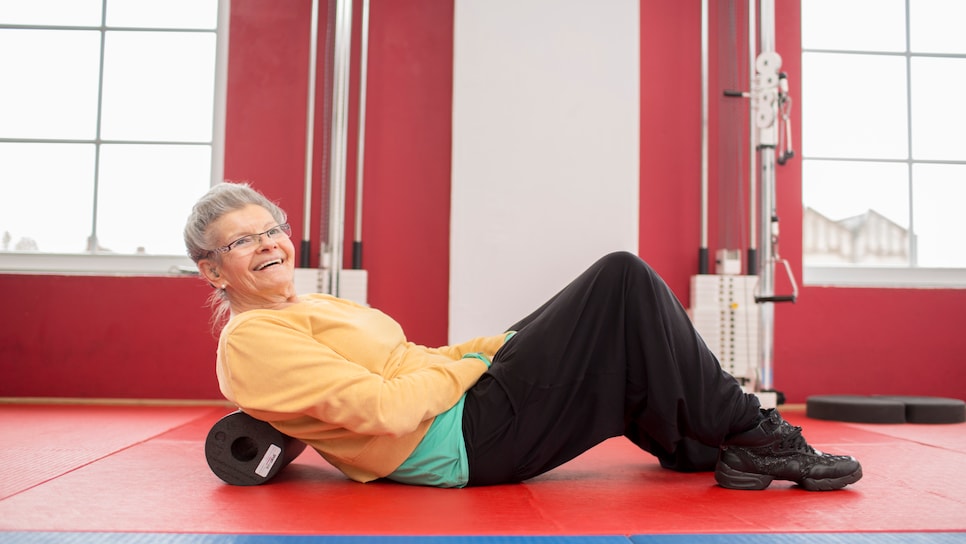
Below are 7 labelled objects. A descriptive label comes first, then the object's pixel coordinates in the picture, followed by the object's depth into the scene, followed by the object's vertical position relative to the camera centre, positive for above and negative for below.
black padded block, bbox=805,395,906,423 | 3.55 -0.42
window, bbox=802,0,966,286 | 4.43 +0.99
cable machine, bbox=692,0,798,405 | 3.72 +0.42
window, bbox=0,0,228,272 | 4.36 +0.98
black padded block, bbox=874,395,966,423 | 3.56 -0.42
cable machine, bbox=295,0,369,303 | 3.92 +0.63
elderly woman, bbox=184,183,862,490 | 1.77 -0.16
